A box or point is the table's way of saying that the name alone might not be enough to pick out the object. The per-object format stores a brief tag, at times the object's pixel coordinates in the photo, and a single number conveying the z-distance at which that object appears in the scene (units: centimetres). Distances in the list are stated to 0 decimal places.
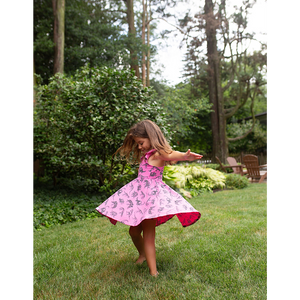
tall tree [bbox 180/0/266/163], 1495
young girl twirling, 227
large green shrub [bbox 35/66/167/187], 570
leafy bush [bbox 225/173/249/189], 902
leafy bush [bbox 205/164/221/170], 1315
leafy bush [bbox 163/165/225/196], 727
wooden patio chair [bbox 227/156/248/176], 1226
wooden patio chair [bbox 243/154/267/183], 972
